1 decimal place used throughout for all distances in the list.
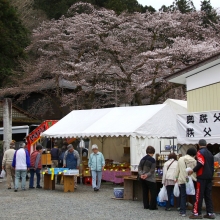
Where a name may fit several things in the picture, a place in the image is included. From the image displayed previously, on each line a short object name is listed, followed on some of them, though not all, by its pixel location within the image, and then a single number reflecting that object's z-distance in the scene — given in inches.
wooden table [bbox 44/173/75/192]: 528.1
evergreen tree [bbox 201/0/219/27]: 1177.4
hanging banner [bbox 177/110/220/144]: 432.1
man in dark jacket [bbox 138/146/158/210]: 381.1
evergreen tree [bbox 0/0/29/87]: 968.9
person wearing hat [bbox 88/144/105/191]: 526.3
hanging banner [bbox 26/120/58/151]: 749.9
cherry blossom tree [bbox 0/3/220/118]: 890.7
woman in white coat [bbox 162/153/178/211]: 374.0
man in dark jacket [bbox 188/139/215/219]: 332.8
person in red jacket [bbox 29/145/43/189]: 566.4
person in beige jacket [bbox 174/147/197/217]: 352.2
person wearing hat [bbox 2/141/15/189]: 560.2
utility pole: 794.2
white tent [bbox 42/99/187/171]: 551.5
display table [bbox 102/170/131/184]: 580.8
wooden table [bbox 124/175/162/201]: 450.9
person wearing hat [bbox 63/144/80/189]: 551.3
